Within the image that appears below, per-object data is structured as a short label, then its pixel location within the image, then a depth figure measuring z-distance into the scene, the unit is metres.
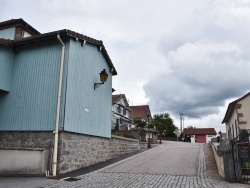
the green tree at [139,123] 33.66
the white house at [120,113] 31.84
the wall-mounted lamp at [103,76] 10.38
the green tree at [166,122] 45.18
